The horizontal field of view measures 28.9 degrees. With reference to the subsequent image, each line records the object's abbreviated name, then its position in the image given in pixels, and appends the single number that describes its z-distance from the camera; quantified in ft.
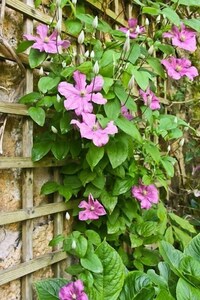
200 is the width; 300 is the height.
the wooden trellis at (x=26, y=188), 3.82
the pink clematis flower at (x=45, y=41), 3.88
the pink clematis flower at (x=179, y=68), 4.79
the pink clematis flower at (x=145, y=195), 4.82
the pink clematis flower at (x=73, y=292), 3.67
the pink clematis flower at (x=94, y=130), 3.85
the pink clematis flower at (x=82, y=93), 3.91
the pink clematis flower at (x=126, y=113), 4.58
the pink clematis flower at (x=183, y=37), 4.64
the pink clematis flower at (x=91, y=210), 4.33
